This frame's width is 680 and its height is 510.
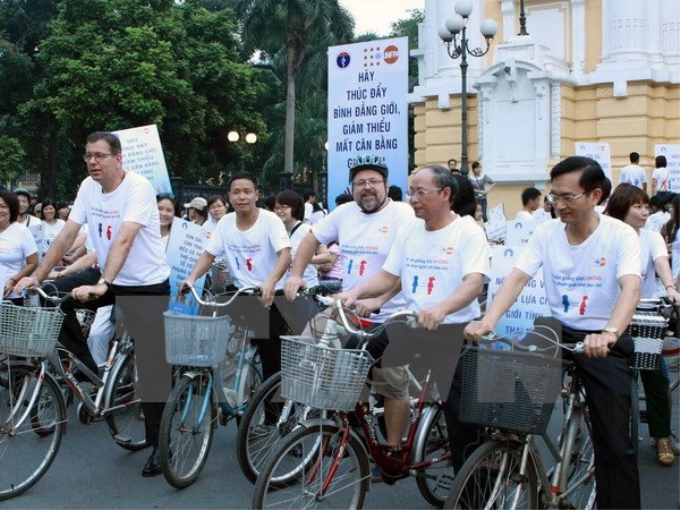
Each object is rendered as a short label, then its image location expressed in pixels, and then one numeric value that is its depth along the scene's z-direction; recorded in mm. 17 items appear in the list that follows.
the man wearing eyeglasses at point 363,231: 5816
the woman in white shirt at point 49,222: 12793
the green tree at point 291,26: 34000
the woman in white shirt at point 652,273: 6219
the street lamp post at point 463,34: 18453
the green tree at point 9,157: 33938
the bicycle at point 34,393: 5445
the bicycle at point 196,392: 5594
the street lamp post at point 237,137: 34938
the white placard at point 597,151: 14453
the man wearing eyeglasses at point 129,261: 6195
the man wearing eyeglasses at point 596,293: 4387
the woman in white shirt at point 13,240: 7652
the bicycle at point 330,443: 4324
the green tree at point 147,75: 34781
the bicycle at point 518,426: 3961
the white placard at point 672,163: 14281
